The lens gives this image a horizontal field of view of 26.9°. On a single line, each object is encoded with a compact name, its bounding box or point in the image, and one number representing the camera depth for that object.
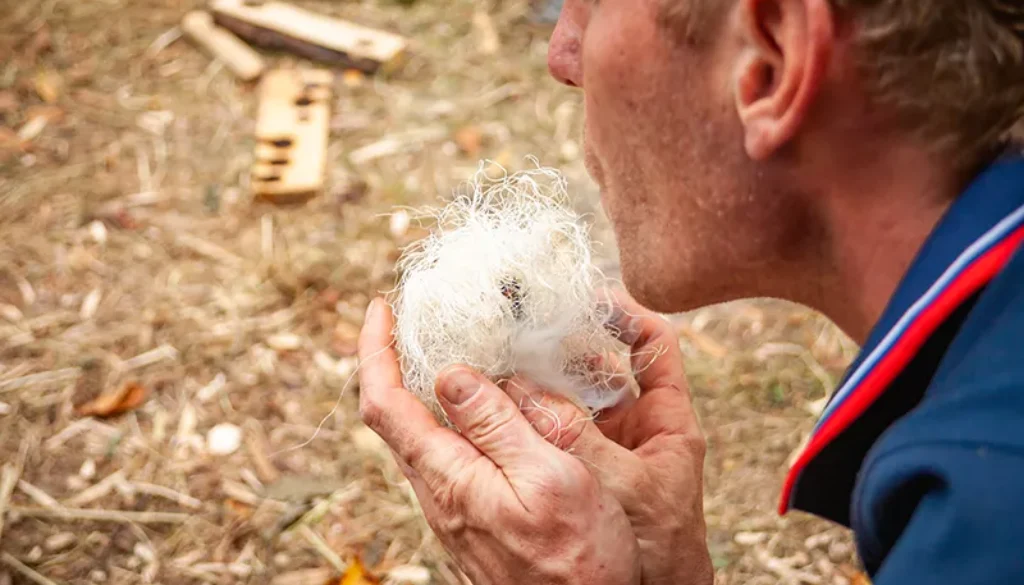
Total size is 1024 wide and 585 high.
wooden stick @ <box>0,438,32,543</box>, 1.03
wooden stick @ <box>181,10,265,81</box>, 1.53
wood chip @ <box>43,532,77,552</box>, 1.02
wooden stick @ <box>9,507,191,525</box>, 1.03
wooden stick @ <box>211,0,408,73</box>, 1.55
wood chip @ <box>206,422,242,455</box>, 1.08
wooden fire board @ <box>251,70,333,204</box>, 1.32
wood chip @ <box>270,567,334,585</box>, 1.01
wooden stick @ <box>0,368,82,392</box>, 1.10
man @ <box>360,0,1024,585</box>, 0.70
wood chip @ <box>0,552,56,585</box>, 1.00
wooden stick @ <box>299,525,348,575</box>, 1.02
